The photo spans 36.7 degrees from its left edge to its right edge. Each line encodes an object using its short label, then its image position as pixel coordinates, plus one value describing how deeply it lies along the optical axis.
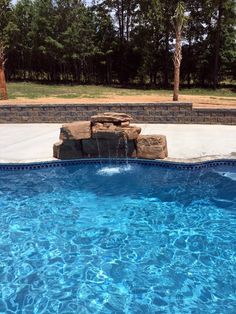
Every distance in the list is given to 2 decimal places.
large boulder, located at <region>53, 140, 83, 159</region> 9.12
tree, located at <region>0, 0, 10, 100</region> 18.05
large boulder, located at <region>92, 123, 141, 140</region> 8.85
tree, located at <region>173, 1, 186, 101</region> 16.75
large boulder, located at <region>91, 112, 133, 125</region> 8.89
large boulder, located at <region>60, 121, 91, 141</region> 8.97
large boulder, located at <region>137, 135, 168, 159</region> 8.84
